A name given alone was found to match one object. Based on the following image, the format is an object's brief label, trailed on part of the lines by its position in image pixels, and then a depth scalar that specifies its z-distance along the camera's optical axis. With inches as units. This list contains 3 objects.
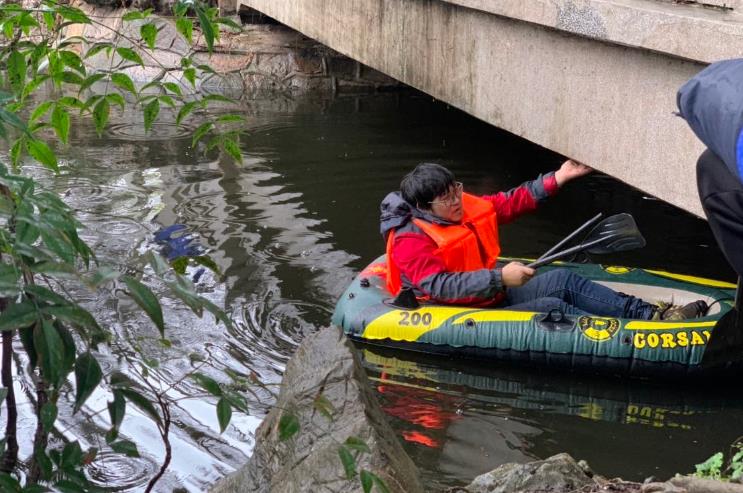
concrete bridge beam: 199.6
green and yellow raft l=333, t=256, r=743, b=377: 206.4
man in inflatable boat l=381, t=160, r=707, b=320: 218.5
